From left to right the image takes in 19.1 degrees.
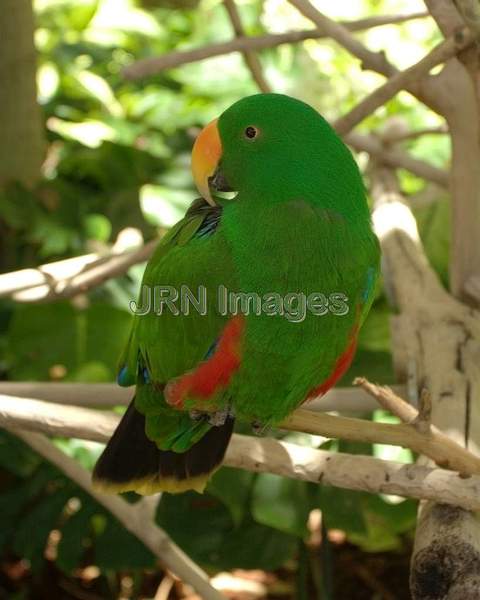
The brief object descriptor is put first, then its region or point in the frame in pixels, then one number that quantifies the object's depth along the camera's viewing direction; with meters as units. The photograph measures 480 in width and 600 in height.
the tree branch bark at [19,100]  1.37
